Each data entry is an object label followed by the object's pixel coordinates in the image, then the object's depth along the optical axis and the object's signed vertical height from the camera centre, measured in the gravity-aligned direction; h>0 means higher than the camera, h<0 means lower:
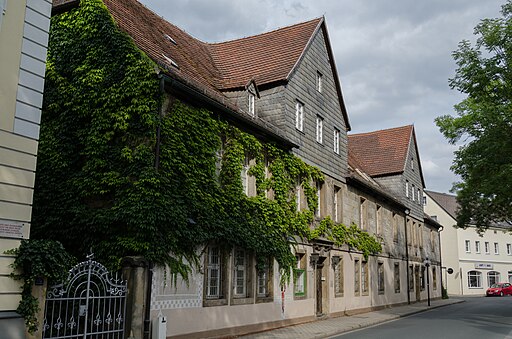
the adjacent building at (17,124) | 8.65 +2.44
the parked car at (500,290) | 51.31 -1.49
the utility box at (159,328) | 11.60 -1.23
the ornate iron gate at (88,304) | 10.12 -0.70
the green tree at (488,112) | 23.05 +7.31
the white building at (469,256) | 58.03 +2.06
